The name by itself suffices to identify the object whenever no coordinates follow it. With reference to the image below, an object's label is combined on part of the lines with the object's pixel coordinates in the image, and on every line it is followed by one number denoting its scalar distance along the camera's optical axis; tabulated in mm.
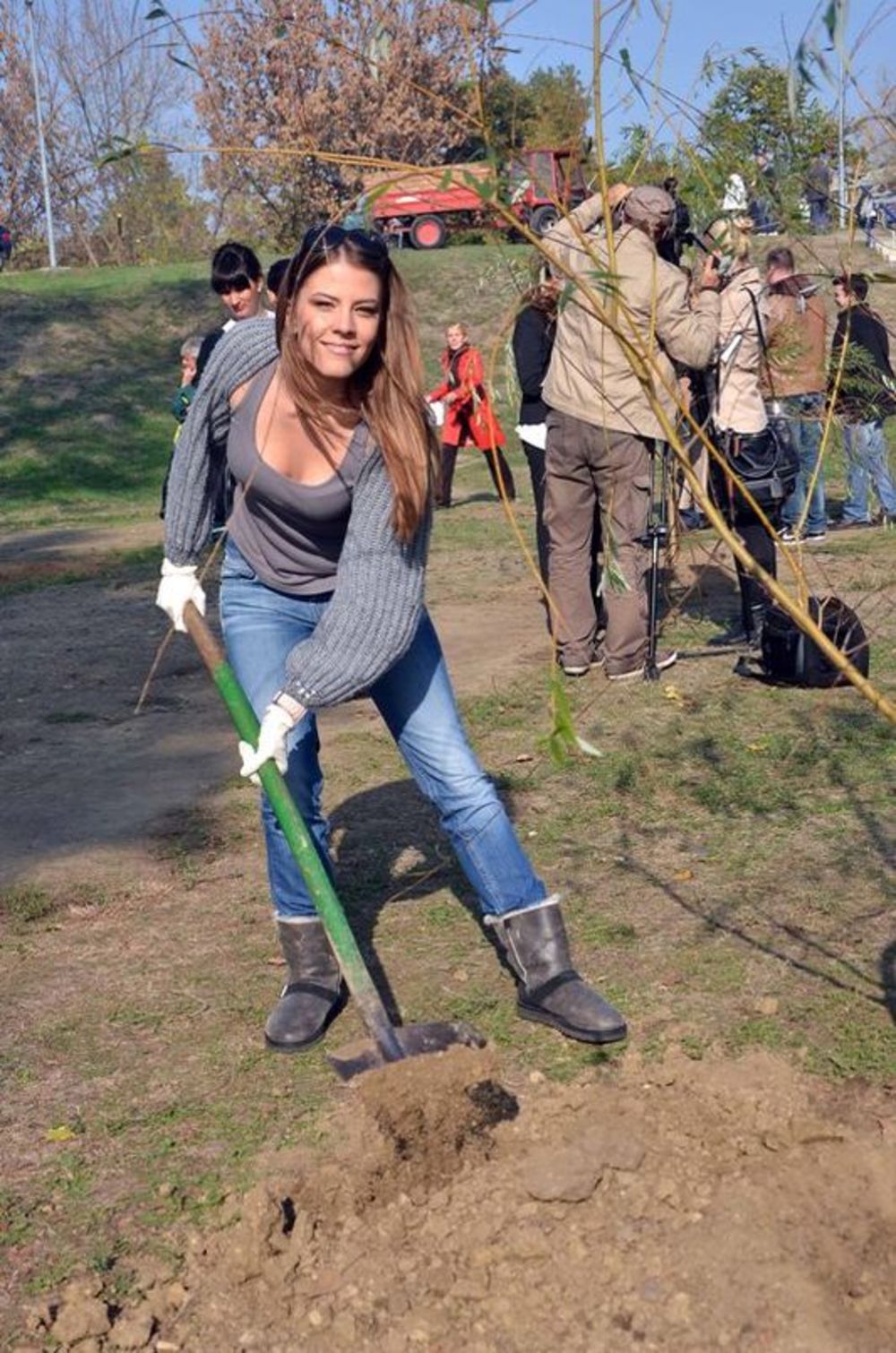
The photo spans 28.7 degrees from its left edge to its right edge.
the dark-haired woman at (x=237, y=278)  7699
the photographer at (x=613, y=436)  6770
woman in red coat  13461
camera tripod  7068
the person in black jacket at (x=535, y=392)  8070
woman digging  3629
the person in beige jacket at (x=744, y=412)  7082
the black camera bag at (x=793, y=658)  7148
